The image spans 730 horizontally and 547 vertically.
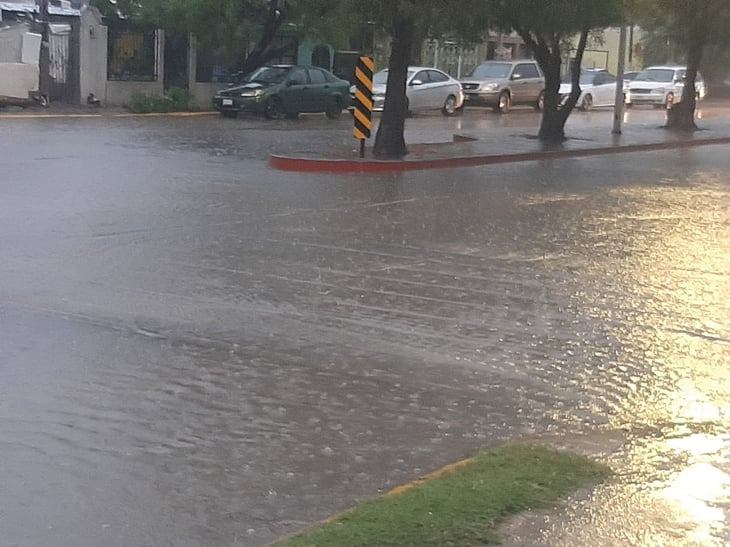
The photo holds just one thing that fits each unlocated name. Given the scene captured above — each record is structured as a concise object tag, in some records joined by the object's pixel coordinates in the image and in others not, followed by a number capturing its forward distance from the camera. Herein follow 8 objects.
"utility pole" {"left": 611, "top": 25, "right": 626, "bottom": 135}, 28.30
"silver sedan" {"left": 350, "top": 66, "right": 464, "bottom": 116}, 36.93
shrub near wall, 33.28
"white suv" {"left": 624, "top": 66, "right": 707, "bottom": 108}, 47.41
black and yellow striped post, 19.97
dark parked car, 32.56
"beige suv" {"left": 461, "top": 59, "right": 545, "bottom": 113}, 41.06
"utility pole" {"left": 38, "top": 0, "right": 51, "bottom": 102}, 32.88
